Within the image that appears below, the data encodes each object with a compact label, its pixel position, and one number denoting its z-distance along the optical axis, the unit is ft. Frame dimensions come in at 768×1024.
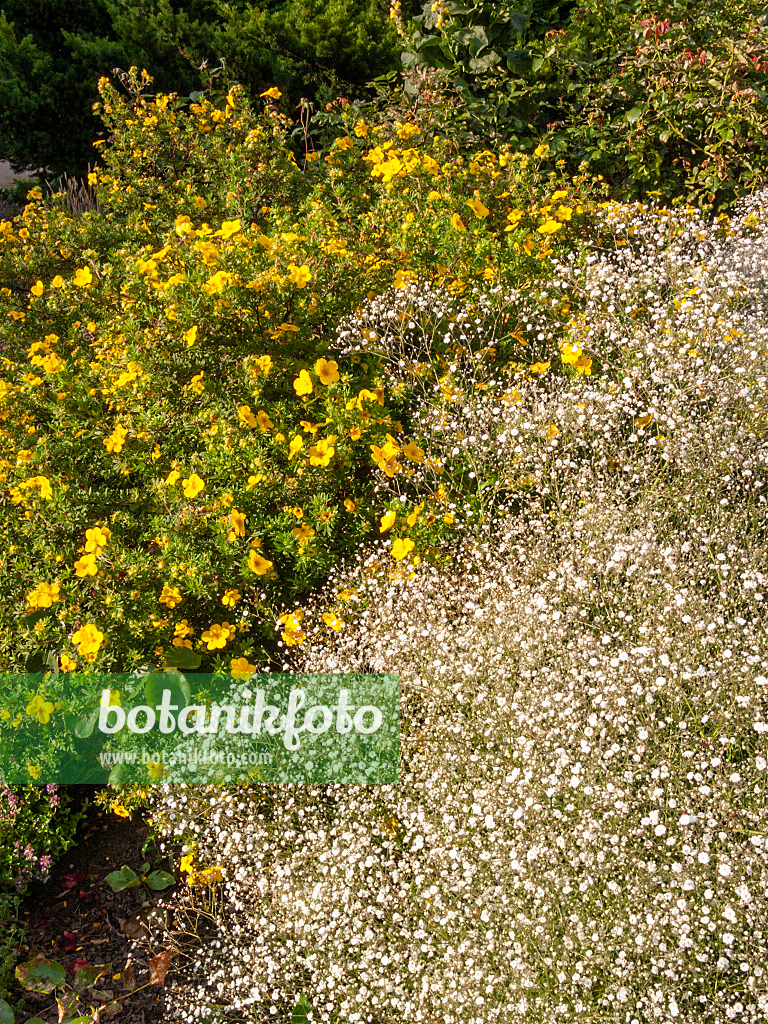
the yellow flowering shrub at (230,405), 10.57
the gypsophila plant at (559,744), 7.44
